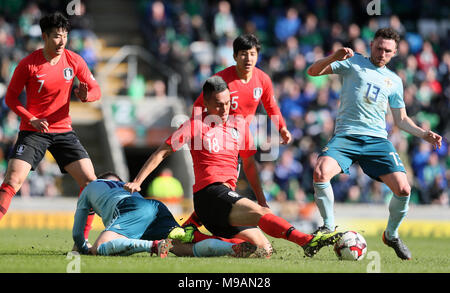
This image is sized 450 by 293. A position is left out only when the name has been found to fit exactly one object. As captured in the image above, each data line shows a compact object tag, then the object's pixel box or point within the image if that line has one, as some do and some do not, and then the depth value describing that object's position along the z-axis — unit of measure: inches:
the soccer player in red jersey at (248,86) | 748.6
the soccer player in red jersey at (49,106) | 711.1
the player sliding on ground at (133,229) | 654.5
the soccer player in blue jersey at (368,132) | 699.4
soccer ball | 629.9
